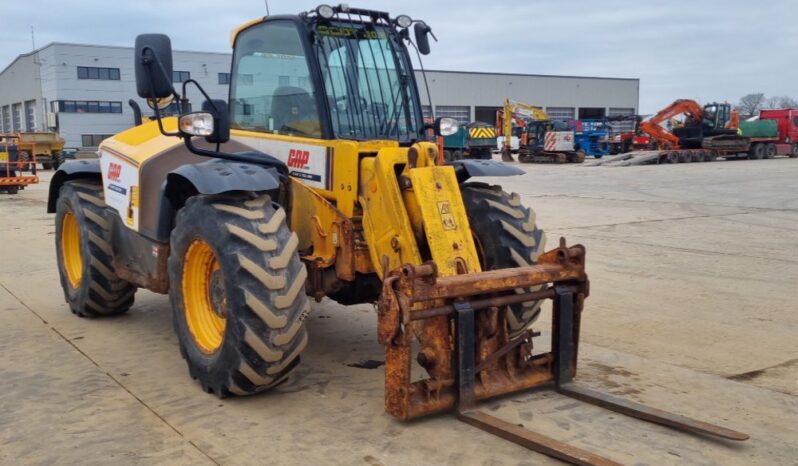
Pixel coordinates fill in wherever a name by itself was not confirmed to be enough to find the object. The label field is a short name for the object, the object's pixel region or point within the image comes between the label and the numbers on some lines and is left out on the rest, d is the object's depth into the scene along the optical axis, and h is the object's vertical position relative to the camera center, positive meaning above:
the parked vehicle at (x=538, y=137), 36.22 -0.21
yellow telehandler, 4.09 -0.63
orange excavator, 35.81 +0.20
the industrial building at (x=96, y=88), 49.66 +3.24
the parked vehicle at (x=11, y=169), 20.59 -1.12
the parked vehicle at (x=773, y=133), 37.22 +0.04
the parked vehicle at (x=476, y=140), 36.41 -0.39
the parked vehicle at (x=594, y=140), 38.38 -0.36
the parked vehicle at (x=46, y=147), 32.62 -0.76
